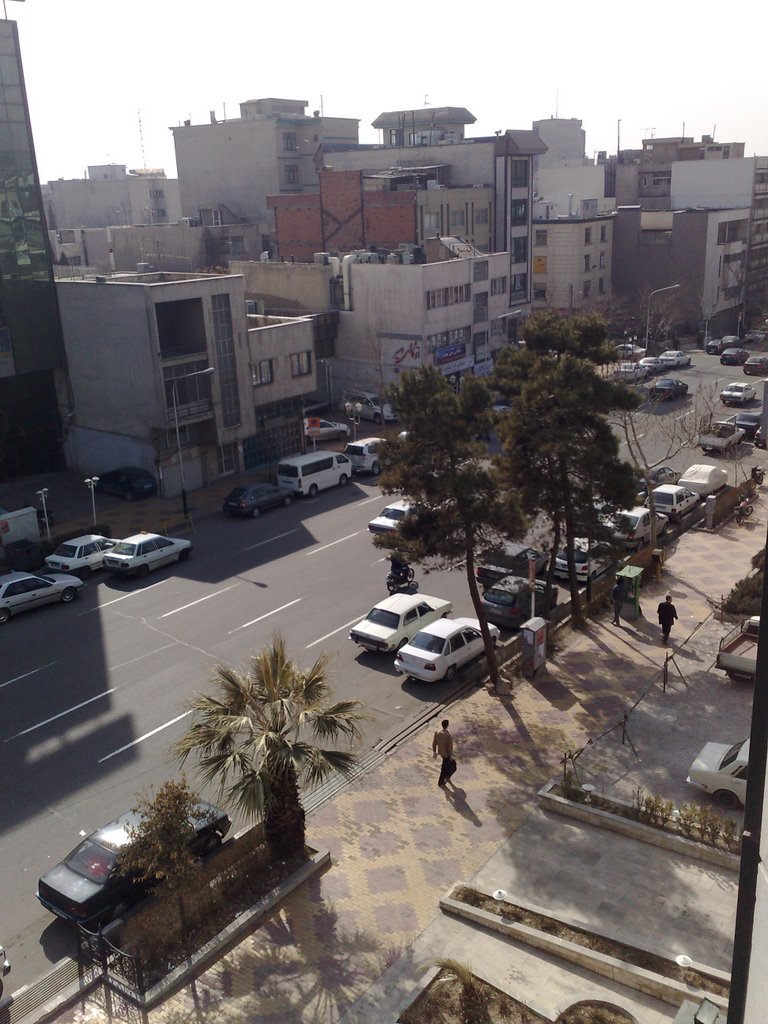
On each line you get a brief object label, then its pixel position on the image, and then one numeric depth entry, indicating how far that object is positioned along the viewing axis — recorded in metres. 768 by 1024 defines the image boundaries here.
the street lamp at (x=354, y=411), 51.56
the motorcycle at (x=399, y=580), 29.53
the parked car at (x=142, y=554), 32.12
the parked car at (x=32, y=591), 28.88
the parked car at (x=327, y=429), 51.22
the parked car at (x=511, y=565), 29.45
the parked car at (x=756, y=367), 64.50
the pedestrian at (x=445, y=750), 18.53
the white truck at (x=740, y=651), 22.25
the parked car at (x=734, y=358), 69.38
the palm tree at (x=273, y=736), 14.67
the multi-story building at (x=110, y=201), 109.12
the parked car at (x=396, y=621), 25.28
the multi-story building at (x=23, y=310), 41.41
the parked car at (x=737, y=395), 56.09
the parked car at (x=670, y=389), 55.09
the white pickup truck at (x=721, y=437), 45.97
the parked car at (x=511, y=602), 27.28
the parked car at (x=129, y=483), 41.34
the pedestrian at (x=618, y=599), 26.95
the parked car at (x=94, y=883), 15.02
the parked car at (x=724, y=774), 17.31
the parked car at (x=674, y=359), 66.50
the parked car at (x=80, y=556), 32.28
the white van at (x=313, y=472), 40.97
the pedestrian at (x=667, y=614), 24.95
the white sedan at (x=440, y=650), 23.66
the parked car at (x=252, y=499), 38.50
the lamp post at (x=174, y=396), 38.81
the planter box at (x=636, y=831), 15.70
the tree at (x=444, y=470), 21.42
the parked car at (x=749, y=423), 48.31
